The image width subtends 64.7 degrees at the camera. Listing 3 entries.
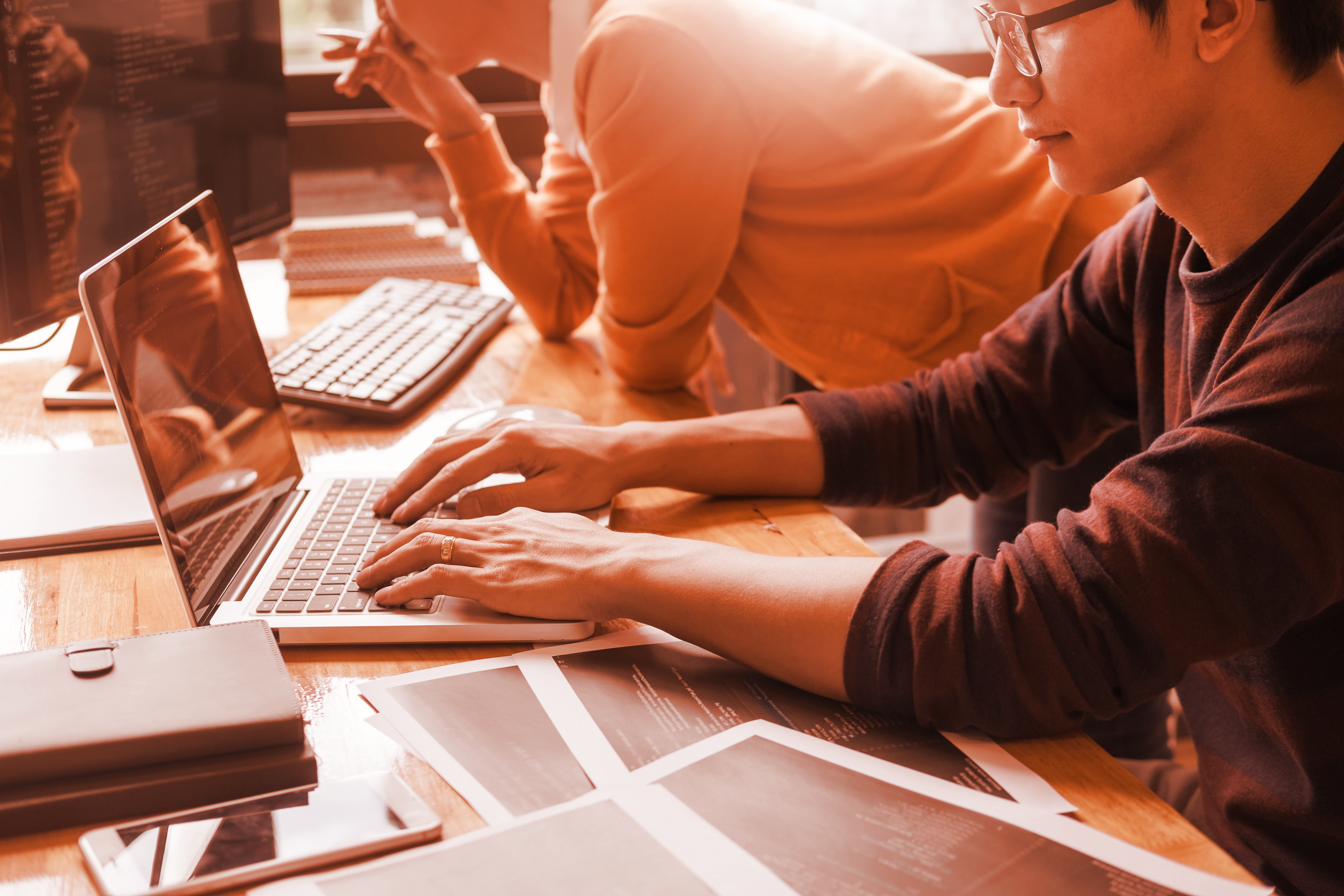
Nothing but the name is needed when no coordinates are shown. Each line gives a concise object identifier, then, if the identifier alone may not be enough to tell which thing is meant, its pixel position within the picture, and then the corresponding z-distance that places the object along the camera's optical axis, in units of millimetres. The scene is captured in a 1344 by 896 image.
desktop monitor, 930
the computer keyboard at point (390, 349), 1161
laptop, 709
